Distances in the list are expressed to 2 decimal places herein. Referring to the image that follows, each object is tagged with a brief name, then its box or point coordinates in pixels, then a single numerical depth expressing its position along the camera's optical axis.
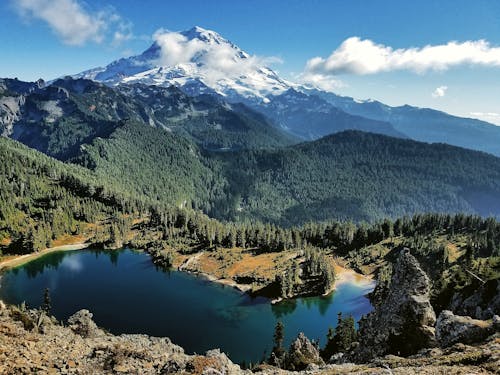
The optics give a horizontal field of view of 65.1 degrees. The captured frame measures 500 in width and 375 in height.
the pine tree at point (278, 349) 86.54
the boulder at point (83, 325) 69.69
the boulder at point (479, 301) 49.00
